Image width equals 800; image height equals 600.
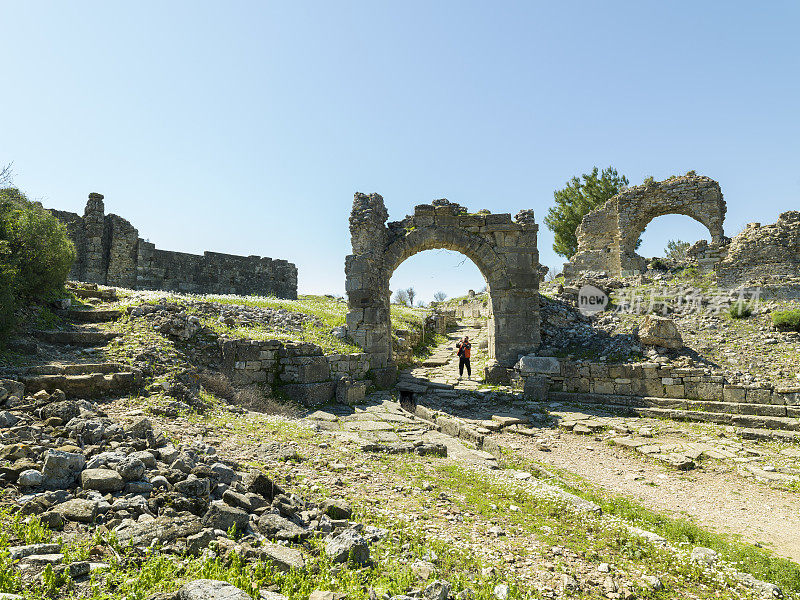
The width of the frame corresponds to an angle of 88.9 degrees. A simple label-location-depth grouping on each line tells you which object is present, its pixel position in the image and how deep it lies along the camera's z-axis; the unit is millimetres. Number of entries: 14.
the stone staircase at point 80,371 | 6508
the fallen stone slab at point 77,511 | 3240
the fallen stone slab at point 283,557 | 3105
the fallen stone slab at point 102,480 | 3682
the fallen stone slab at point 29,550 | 2631
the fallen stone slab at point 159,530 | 3066
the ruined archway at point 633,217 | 19328
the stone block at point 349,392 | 11438
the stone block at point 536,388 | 12804
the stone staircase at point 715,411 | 9266
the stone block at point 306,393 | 10781
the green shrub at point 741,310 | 13219
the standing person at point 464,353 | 14398
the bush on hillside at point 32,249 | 9195
